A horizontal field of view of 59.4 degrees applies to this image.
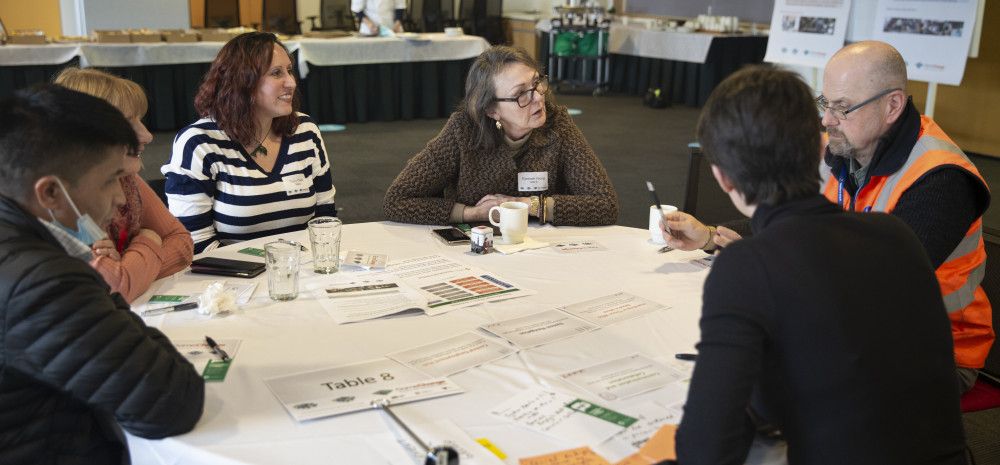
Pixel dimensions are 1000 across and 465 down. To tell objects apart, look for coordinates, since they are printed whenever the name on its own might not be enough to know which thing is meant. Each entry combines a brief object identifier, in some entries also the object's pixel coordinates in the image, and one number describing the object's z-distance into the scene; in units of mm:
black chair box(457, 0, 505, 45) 12406
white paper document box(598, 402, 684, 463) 1313
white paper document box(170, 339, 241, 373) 1582
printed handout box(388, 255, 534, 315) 1925
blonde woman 1885
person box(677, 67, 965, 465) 1184
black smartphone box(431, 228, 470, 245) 2398
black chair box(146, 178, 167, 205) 2688
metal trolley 10719
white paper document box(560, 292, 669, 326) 1845
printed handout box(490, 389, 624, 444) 1352
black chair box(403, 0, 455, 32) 11984
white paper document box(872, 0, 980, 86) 6176
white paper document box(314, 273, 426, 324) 1837
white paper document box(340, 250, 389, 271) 2145
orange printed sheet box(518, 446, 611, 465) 1271
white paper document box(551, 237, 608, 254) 2352
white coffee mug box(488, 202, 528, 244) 2346
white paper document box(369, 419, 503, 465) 1270
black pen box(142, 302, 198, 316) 1810
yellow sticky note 1282
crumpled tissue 1801
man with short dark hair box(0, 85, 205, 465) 1229
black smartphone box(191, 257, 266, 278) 2059
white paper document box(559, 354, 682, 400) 1503
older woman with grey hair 2625
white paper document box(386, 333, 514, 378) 1575
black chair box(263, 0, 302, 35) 10297
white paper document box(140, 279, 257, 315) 1854
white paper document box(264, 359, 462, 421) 1406
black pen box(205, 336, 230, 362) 1598
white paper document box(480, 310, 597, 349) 1717
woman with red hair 2596
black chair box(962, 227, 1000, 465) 2195
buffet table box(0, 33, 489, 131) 6785
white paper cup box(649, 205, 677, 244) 2342
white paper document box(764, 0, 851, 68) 7168
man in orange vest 1991
